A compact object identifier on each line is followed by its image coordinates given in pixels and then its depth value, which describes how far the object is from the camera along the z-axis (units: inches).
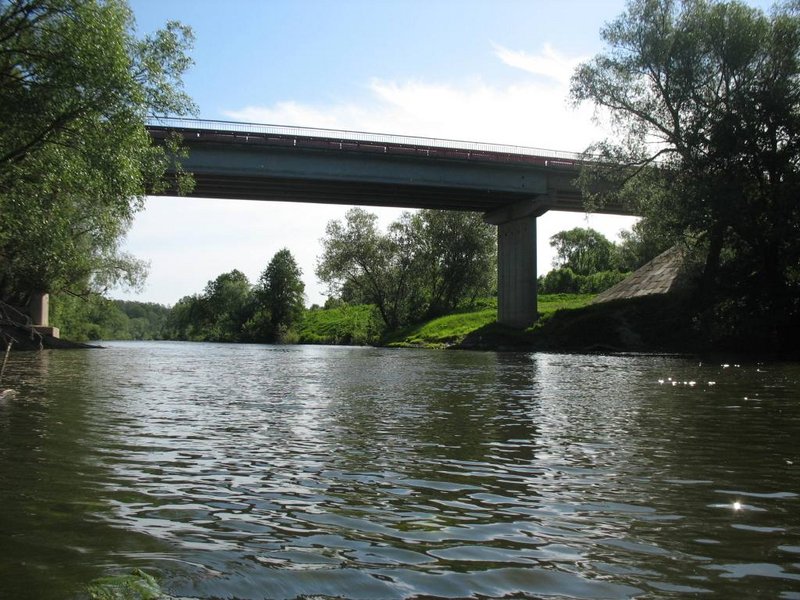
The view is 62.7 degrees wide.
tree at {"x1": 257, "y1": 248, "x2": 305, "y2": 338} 4352.9
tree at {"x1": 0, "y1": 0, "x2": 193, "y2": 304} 799.1
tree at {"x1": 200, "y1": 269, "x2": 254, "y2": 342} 4857.3
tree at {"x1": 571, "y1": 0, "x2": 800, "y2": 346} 1350.9
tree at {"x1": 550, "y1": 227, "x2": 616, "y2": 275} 5265.8
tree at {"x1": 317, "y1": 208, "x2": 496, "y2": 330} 3031.5
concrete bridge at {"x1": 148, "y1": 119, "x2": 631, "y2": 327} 1877.5
